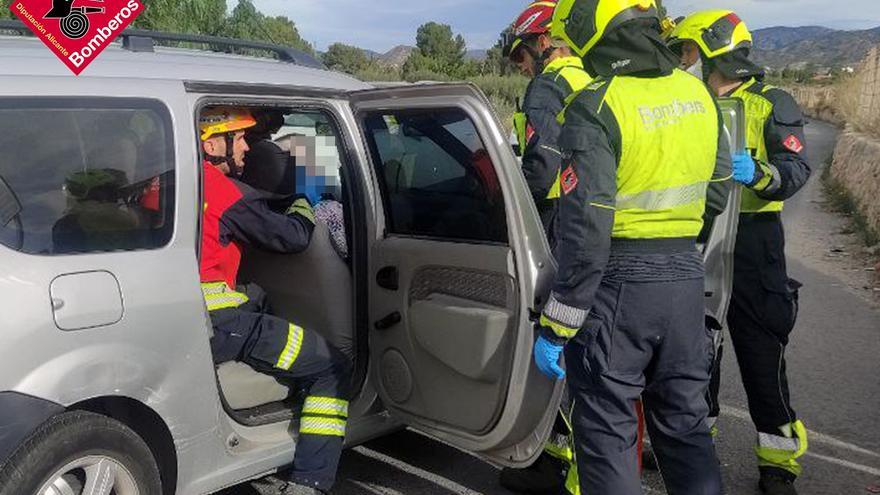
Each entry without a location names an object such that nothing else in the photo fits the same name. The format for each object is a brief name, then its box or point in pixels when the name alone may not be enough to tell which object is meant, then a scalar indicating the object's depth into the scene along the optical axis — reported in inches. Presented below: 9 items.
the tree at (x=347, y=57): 1957.2
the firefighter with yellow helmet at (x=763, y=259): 135.6
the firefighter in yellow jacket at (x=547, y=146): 134.3
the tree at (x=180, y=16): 496.4
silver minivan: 91.8
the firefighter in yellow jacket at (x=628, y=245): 95.3
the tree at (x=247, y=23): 625.3
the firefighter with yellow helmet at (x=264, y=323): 121.2
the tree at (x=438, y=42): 2350.4
